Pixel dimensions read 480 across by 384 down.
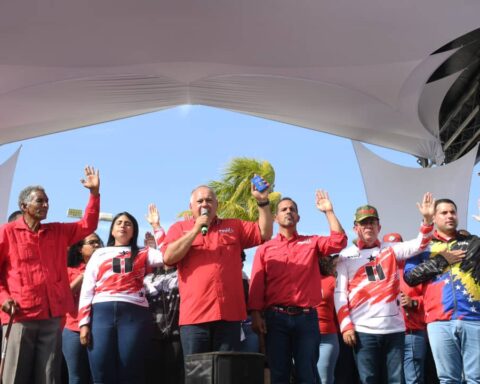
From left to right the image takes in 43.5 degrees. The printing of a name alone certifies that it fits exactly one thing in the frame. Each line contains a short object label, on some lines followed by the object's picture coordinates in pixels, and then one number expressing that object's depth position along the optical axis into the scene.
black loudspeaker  3.01
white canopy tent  8.80
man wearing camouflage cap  4.37
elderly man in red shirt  3.81
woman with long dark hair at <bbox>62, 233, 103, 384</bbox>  4.58
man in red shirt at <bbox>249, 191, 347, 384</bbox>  4.18
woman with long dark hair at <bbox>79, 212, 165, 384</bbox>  4.17
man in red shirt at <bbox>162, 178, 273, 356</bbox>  3.84
